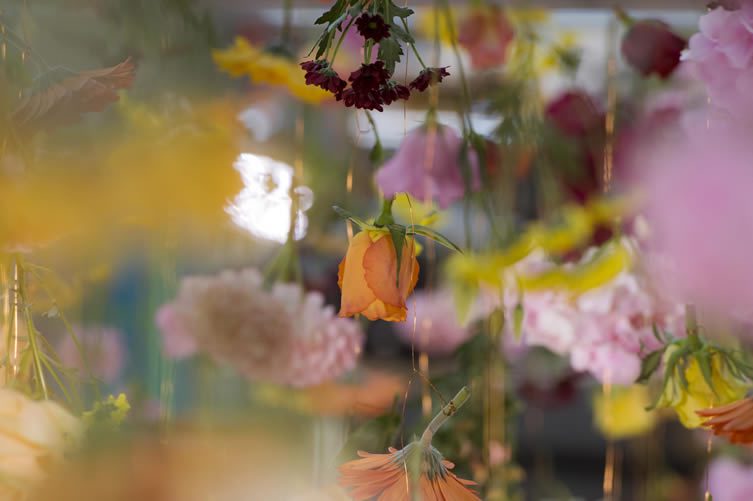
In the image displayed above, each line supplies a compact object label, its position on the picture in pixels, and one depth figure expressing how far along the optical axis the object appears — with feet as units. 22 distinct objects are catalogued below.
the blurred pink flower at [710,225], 3.95
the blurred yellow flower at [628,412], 6.79
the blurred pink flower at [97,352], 3.51
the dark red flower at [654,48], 4.12
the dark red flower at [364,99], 3.13
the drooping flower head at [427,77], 3.16
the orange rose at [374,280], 3.23
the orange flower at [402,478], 3.24
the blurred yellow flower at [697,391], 3.72
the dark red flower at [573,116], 5.61
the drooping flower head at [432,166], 3.89
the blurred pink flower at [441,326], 9.13
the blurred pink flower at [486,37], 5.49
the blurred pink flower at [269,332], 4.15
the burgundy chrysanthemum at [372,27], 3.12
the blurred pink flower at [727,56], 3.56
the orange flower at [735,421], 3.35
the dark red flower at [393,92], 3.14
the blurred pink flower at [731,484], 4.52
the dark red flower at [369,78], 3.12
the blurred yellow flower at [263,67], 4.03
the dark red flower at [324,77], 3.15
